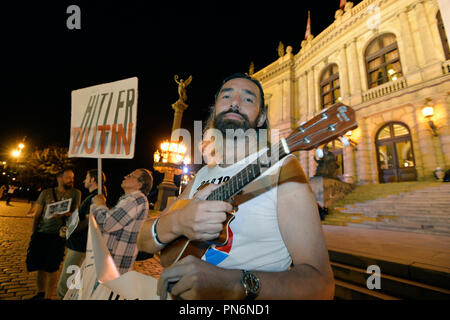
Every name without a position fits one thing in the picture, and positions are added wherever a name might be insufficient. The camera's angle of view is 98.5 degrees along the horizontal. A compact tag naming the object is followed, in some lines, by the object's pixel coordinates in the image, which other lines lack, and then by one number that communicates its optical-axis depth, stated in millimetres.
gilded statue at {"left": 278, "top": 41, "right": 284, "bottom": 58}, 21125
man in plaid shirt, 2719
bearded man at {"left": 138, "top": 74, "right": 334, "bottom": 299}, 891
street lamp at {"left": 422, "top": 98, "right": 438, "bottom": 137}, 10016
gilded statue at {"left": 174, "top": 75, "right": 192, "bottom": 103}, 18094
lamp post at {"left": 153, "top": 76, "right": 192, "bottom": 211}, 15172
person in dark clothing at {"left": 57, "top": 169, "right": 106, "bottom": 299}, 2891
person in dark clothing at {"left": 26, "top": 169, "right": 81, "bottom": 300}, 3365
